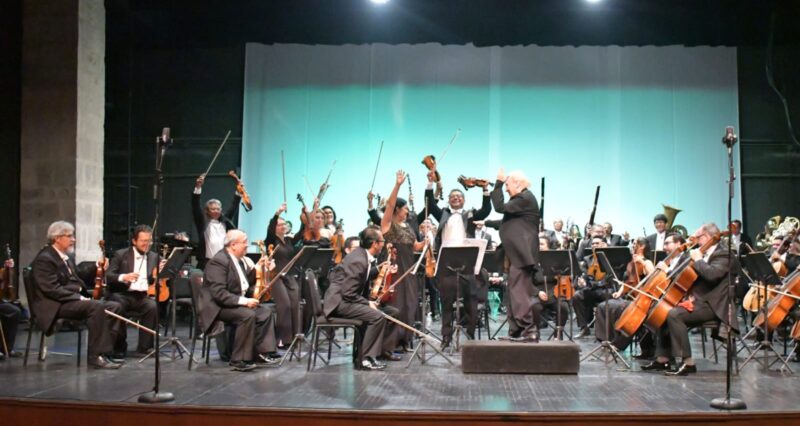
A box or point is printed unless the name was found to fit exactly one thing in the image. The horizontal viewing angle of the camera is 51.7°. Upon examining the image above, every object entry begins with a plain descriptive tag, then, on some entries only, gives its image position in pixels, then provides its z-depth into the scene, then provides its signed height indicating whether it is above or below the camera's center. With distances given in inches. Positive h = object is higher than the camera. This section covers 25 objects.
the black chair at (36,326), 276.7 -29.2
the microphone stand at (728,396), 195.8 -36.0
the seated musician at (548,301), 285.7 -22.8
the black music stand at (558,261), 316.2 -6.5
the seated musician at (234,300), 266.8 -19.2
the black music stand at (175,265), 283.4 -8.8
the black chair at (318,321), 269.1 -26.0
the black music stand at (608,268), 282.0 -8.3
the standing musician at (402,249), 306.8 -2.5
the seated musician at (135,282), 291.0 -14.8
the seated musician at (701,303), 258.7 -18.3
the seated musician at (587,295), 373.4 -23.1
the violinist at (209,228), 333.7 +5.0
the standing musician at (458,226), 314.0 +6.7
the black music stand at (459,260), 285.6 -5.9
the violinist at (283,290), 312.7 -18.5
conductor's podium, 259.0 -35.8
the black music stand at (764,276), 267.9 -9.7
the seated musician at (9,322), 293.1 -30.0
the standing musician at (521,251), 268.7 -2.3
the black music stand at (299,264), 288.0 -8.2
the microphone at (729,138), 213.2 +28.0
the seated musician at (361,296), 270.4 -17.8
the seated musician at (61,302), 273.0 -21.1
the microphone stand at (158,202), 204.5 +9.9
